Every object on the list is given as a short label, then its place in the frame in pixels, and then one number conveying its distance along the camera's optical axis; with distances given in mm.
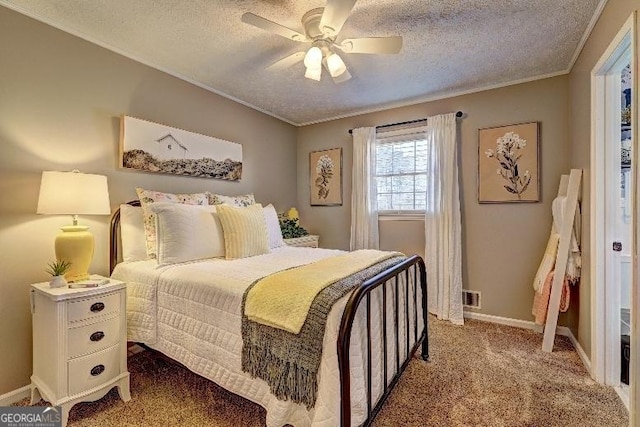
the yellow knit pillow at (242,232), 2326
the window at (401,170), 3488
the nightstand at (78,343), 1609
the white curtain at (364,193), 3666
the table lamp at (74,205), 1750
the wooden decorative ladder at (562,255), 2340
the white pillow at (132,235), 2229
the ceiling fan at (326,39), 1648
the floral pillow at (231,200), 2822
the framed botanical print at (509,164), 2832
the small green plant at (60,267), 1760
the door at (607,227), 1931
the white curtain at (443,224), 3107
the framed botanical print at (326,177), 4000
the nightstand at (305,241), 3498
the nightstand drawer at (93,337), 1643
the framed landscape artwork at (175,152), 2383
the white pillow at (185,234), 2096
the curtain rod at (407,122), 3148
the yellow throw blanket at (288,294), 1330
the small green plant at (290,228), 3721
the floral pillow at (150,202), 2275
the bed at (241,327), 1232
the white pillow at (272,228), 2945
